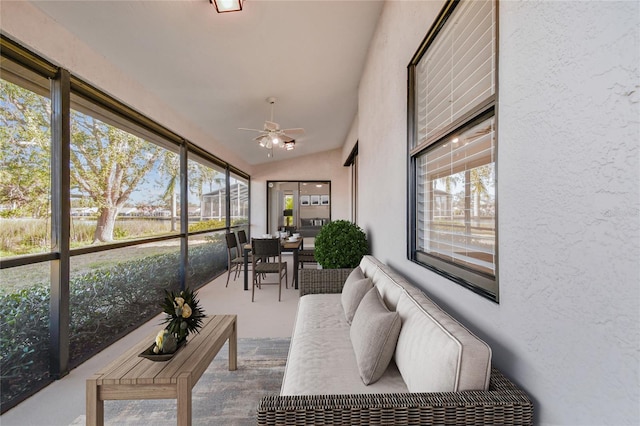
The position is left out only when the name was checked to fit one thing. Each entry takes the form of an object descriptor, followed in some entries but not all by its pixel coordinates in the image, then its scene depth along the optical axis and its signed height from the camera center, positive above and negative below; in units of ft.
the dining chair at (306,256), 17.95 -2.67
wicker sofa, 3.01 -1.98
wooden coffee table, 4.65 -2.68
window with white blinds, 4.32 +1.21
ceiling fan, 14.03 +3.91
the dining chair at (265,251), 14.16 -1.85
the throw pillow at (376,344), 4.40 -1.99
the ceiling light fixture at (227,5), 7.07 +4.97
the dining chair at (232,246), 16.88 -2.00
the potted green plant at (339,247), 11.69 -1.37
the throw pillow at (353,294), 6.68 -1.92
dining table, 15.46 -2.16
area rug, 5.70 -3.94
